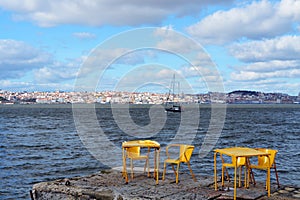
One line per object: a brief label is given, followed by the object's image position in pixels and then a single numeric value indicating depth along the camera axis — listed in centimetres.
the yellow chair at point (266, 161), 1006
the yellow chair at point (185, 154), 1080
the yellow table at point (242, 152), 940
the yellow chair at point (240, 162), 1005
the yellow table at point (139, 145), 1105
